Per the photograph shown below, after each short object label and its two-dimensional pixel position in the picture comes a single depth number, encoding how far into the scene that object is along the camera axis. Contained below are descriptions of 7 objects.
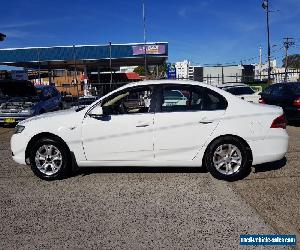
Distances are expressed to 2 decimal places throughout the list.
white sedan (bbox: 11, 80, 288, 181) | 3.96
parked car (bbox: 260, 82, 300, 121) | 7.79
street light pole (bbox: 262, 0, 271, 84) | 26.51
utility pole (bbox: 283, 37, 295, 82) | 42.26
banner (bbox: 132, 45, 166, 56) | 23.92
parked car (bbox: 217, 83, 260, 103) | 10.37
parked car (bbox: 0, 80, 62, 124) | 9.10
